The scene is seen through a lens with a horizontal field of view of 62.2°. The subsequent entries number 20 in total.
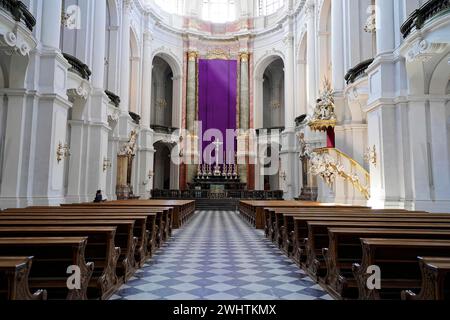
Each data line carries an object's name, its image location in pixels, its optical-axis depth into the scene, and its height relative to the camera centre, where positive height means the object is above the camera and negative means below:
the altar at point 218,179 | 23.06 +0.94
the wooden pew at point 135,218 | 4.75 -0.34
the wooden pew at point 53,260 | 2.83 -0.54
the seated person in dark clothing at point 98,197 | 11.84 -0.12
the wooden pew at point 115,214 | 5.55 -0.32
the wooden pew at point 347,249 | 3.47 -0.57
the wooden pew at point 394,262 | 2.83 -0.54
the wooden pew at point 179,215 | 10.53 -0.66
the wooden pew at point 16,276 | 2.03 -0.47
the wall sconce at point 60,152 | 9.84 +1.10
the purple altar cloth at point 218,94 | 25.81 +6.91
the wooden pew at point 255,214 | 10.61 -0.63
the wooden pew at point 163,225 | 7.11 -0.64
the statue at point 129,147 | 17.33 +2.15
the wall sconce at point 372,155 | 9.88 +1.05
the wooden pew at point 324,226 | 4.26 -0.35
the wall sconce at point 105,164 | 14.11 +1.12
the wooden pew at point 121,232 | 4.18 -0.47
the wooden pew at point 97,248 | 3.44 -0.56
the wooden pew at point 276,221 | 7.06 -0.57
